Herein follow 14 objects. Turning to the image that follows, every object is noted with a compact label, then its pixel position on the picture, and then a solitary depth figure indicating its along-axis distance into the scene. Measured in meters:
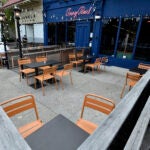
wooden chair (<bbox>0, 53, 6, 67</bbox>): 6.44
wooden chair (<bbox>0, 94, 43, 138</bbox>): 1.68
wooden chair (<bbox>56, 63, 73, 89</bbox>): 4.07
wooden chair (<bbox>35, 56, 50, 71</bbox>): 5.10
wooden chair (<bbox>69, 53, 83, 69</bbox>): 6.36
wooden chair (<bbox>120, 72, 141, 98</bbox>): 3.33
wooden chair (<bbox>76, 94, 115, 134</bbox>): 1.77
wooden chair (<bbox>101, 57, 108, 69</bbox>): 6.14
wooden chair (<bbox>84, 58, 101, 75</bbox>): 5.63
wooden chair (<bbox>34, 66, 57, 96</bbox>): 3.72
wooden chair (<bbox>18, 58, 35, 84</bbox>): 4.45
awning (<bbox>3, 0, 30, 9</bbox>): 10.29
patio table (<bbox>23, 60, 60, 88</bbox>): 4.16
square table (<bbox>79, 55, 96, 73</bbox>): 6.00
